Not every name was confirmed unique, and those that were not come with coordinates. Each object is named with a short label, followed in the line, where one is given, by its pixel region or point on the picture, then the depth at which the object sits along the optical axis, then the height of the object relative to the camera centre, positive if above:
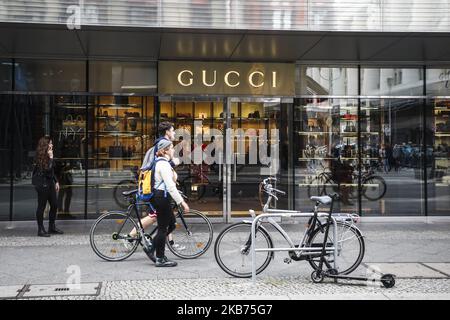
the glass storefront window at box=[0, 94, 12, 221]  12.20 +0.20
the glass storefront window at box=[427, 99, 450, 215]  13.16 +0.13
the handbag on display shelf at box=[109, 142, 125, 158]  12.53 +0.25
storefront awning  9.78 +2.27
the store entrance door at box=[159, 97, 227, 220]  12.52 +0.35
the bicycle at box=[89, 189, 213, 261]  8.26 -1.09
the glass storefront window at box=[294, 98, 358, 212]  12.93 +0.31
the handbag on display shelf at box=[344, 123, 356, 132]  13.02 +0.82
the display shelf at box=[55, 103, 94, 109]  12.30 +1.24
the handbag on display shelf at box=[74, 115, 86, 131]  12.40 +0.87
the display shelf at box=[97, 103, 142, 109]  12.45 +1.25
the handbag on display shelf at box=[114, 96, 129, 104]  12.44 +1.39
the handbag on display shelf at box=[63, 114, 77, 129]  12.37 +0.89
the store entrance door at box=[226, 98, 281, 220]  12.59 +0.30
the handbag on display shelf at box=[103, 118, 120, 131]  12.52 +0.83
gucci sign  12.34 +1.86
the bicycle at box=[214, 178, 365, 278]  7.14 -1.06
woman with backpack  7.85 -0.50
